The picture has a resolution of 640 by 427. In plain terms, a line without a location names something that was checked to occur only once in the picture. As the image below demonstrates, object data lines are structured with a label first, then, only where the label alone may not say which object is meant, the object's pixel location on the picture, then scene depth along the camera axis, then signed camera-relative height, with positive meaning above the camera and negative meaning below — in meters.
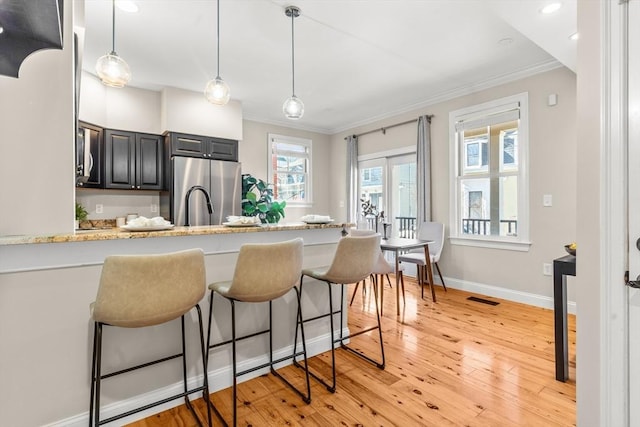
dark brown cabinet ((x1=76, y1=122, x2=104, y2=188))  3.43 +0.67
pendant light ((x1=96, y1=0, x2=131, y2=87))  2.14 +0.99
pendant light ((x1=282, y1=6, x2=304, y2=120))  2.89 +0.97
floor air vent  3.79 -1.08
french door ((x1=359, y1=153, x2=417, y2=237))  5.19 +0.43
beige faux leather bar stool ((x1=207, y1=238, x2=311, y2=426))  1.72 -0.35
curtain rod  4.69 +1.46
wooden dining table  3.39 -0.37
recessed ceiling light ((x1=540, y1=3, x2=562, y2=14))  2.17 +1.44
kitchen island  1.47 -0.61
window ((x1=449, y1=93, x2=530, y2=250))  3.78 +0.49
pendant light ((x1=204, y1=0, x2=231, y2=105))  2.54 +1.00
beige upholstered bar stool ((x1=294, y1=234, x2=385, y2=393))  2.12 -0.35
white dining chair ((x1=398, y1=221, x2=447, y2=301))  4.15 -0.53
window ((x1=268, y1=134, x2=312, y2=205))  5.78 +0.86
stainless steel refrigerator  4.15 +0.37
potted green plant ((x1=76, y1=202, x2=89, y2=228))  3.80 +0.00
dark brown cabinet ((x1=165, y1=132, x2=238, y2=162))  4.21 +0.95
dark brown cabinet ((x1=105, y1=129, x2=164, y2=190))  3.94 +0.70
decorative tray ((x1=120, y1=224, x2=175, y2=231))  1.78 -0.08
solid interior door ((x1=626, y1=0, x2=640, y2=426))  1.17 +0.12
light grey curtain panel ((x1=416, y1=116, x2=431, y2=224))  4.66 +0.66
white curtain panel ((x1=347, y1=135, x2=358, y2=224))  5.93 +0.68
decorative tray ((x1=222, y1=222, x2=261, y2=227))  2.24 -0.08
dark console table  2.10 -0.68
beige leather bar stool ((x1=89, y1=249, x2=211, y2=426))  1.36 -0.35
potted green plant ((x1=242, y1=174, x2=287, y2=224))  4.95 +0.17
